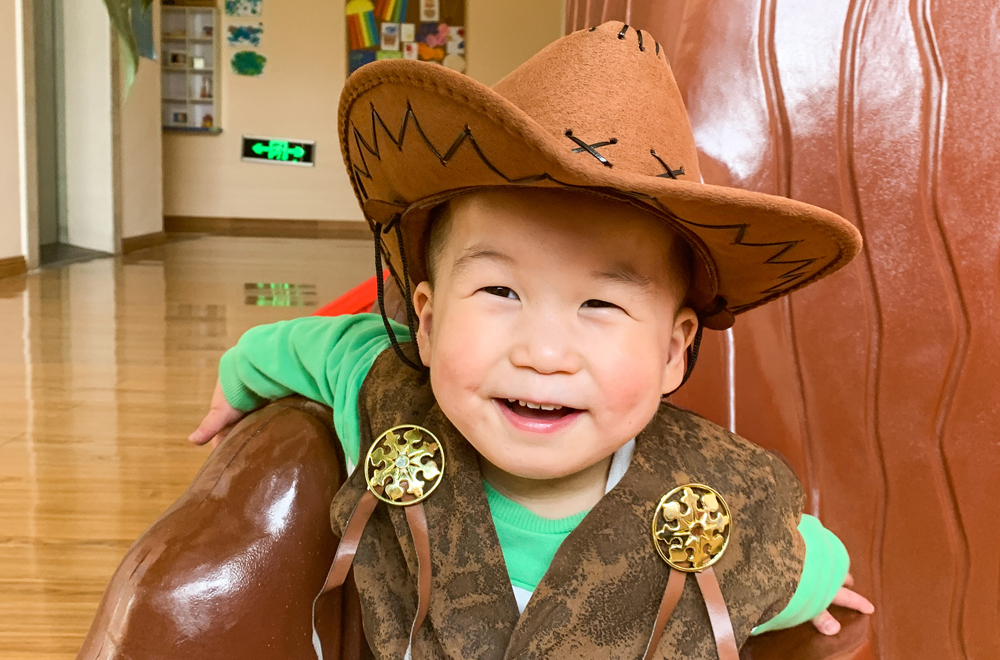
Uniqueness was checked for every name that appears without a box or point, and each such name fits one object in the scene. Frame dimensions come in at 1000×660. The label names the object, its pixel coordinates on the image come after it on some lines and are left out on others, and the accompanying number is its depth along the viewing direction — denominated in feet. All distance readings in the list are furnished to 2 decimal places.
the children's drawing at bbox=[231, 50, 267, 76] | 22.03
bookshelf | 21.71
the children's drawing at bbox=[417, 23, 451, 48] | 22.56
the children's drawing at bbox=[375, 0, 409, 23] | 22.34
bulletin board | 22.31
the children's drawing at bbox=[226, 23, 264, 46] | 21.91
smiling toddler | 1.92
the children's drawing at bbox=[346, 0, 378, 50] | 22.18
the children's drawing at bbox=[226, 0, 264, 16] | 21.77
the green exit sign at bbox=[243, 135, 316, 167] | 22.62
